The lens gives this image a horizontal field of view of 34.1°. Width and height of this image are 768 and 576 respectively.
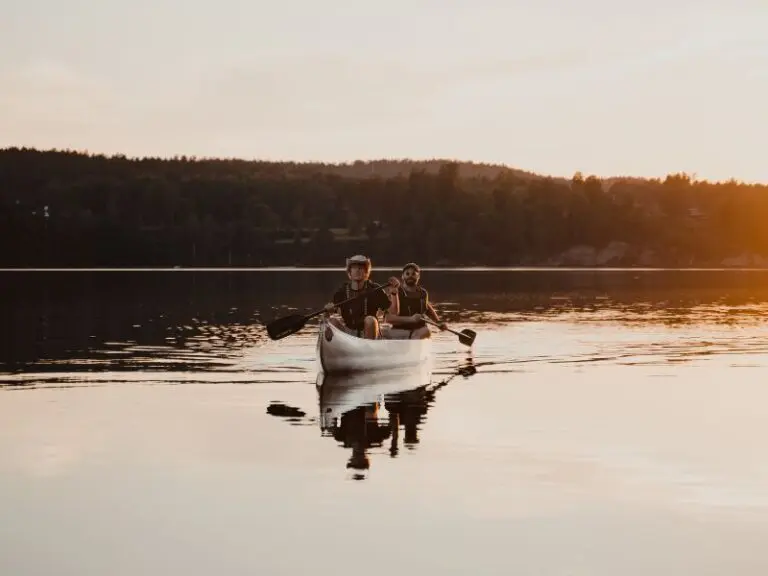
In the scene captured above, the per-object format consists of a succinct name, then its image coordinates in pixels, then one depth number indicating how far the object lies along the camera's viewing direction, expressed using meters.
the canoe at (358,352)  27.62
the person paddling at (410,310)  31.53
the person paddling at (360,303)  28.14
